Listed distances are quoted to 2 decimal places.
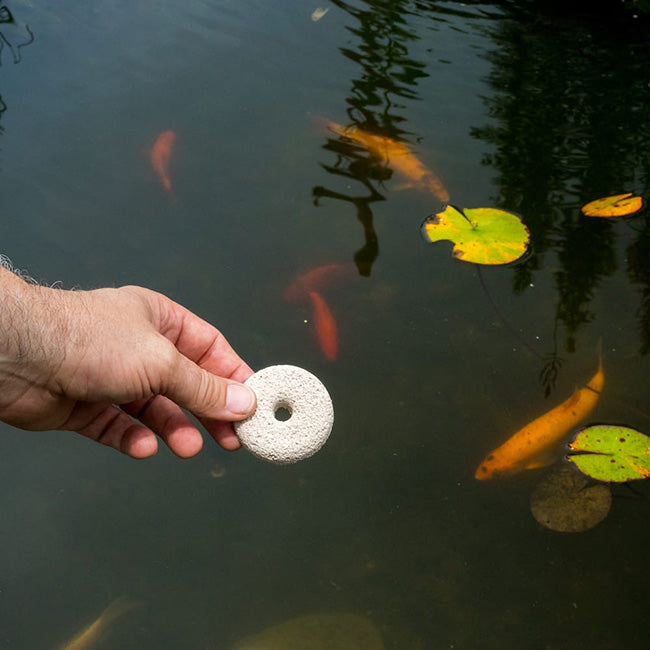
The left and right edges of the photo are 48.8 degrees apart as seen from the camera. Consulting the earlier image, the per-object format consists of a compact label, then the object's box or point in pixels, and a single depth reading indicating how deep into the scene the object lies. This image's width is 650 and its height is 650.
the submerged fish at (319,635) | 2.39
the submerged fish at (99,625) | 2.39
